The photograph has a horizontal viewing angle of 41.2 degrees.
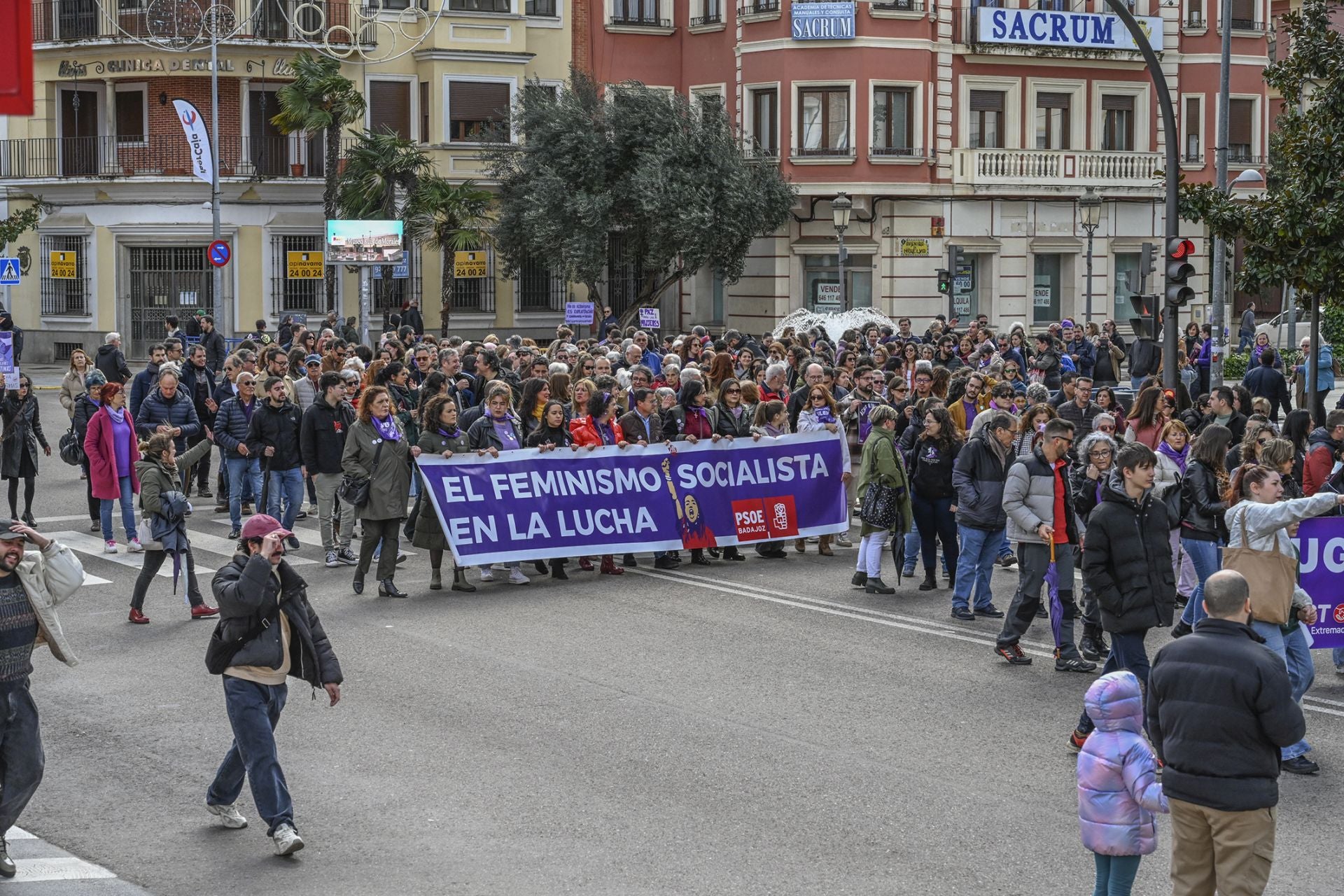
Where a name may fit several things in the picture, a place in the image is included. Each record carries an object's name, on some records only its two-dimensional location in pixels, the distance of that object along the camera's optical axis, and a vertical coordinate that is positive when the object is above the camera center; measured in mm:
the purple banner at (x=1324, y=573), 12273 -1684
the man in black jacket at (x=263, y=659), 8828 -1663
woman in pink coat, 17422 -1171
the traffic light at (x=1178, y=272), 21562 +678
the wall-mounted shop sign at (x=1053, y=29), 43656 +7378
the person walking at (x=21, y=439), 19453 -1189
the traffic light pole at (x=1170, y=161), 21078 +2035
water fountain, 35500 +167
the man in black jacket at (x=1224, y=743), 7039 -1653
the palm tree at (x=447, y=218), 40688 +2596
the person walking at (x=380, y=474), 15586 -1257
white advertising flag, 39469 +4265
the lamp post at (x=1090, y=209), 36469 +2437
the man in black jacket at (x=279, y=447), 17578 -1148
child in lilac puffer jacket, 7223 -1819
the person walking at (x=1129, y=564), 10500 -1397
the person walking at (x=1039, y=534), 12711 -1476
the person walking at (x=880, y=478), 15711 -1309
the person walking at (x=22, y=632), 8734 -1491
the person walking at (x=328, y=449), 17219 -1146
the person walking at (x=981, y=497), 14211 -1341
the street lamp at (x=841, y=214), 37000 +2402
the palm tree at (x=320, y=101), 39688 +5129
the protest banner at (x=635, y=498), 16062 -1583
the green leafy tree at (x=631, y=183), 40281 +3338
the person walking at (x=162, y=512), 14375 -1458
